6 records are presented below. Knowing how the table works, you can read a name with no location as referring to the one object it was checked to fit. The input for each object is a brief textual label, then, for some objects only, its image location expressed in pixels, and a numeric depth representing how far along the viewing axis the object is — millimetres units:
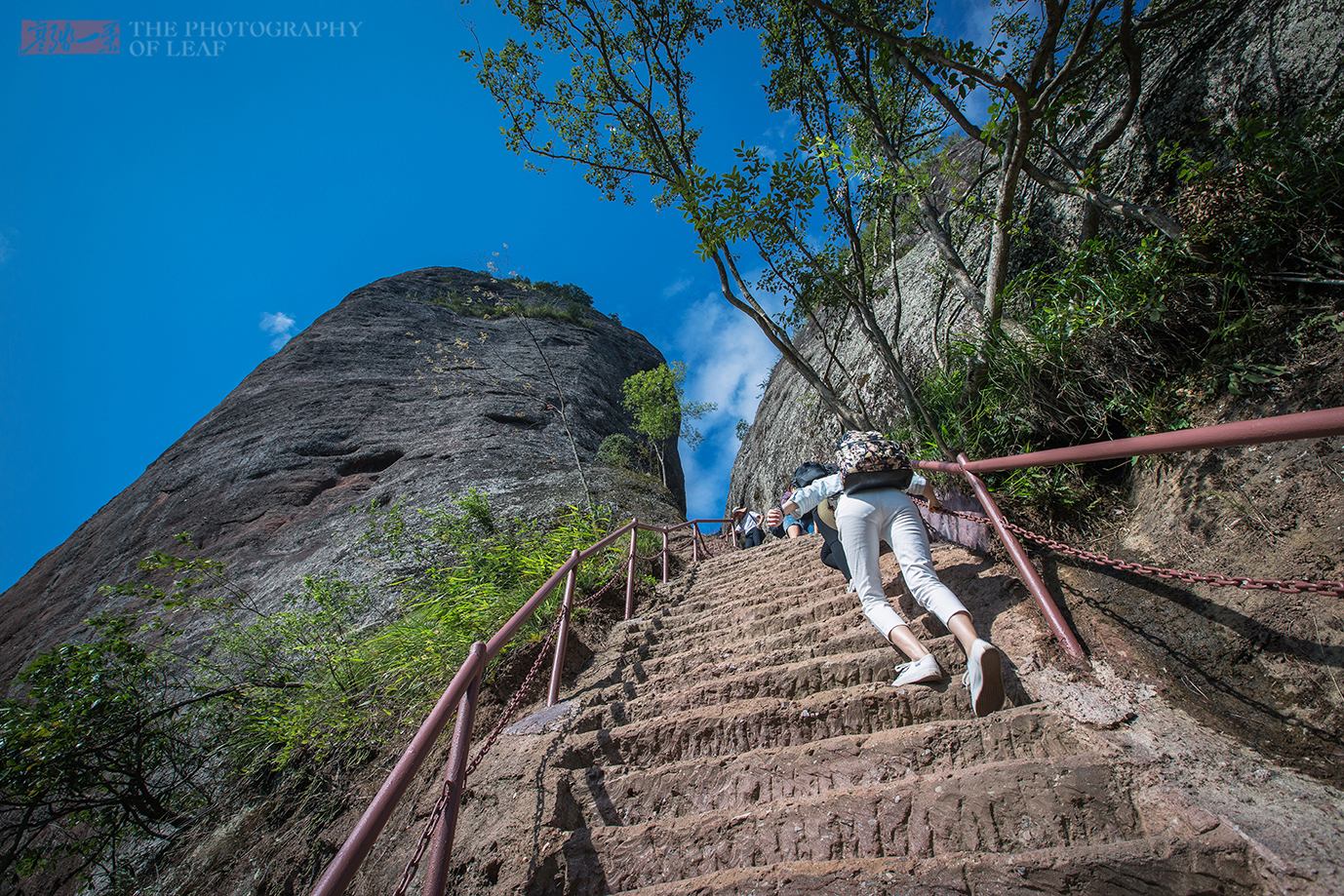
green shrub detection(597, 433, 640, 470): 14109
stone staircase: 1300
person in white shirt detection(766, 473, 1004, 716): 2109
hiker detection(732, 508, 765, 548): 9383
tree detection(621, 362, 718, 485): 18141
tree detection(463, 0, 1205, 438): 3350
